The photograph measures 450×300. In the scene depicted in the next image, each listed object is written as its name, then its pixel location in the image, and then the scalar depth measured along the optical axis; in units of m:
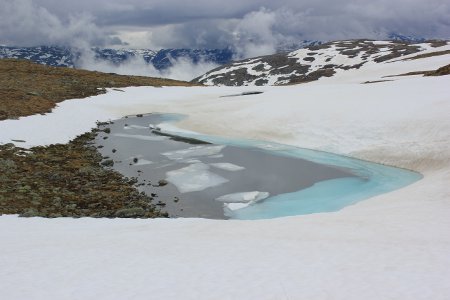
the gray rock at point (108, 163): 27.77
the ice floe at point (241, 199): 20.34
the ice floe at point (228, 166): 27.41
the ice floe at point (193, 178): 23.64
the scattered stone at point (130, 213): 18.30
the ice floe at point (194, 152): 30.97
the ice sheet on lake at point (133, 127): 45.04
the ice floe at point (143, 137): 38.25
